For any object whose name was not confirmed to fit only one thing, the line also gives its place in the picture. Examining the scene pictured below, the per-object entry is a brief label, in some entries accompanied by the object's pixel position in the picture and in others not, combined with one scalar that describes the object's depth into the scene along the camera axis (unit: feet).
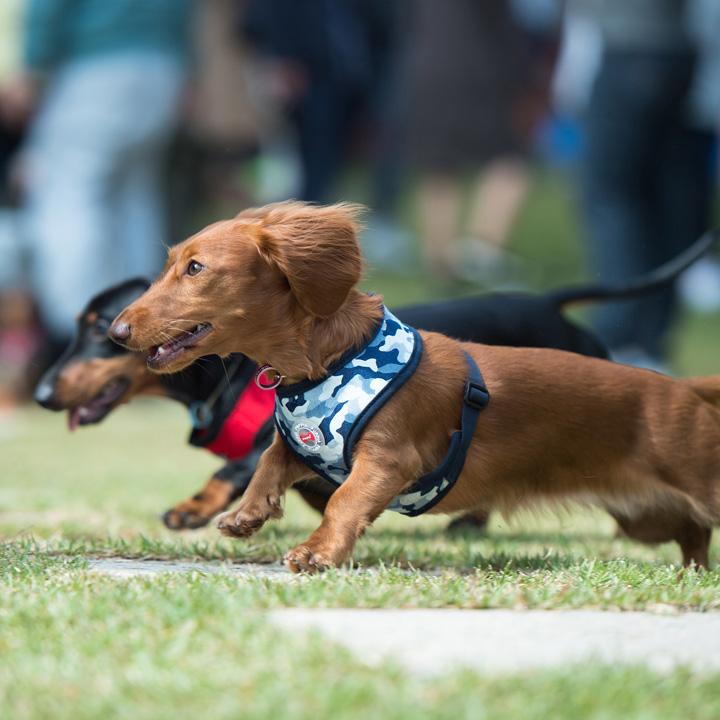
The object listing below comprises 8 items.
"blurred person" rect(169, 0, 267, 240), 68.44
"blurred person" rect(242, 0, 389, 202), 68.33
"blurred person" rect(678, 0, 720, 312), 47.80
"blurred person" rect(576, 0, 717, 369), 46.91
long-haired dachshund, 22.27
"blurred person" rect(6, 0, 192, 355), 55.77
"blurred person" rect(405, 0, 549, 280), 75.36
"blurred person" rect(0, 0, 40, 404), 63.26
